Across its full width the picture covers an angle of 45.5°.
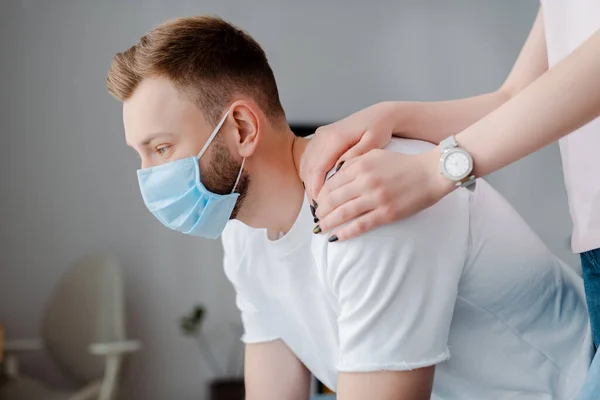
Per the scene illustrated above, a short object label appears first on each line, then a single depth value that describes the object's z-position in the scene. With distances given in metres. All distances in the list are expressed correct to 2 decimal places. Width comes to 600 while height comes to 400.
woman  0.85
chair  3.35
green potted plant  4.01
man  1.01
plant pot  3.97
